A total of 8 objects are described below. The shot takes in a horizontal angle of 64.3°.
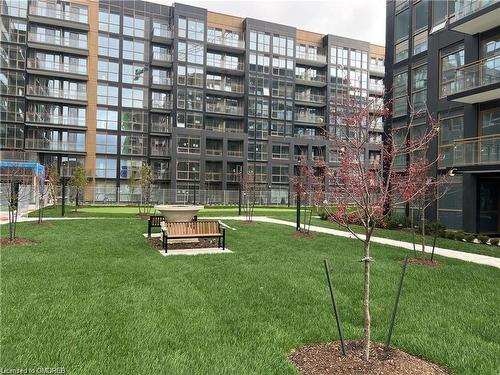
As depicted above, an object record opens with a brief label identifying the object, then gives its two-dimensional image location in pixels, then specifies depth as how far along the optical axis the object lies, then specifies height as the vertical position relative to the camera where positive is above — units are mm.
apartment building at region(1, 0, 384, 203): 47031 +12045
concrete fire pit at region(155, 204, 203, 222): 14258 -1068
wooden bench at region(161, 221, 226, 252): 12198 -1503
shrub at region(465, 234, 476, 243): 16438 -2097
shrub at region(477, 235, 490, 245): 15771 -2041
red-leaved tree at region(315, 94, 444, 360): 4559 +64
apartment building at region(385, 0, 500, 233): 17656 +4363
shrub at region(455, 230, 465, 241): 16736 -2054
